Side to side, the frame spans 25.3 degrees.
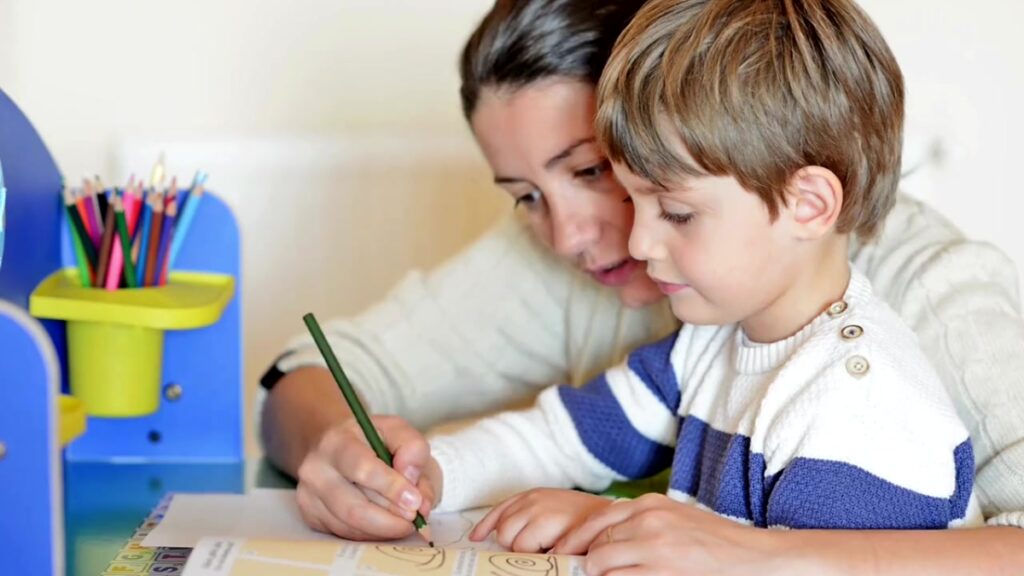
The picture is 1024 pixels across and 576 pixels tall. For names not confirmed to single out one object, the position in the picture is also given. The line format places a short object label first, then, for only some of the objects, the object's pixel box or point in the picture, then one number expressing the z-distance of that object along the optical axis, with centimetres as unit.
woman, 134
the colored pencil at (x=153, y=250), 169
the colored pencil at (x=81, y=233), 168
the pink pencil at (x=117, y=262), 167
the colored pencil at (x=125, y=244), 166
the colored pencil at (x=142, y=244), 169
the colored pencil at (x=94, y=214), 169
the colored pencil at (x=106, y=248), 167
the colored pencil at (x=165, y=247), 170
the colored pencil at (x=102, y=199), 169
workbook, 129
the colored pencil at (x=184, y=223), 171
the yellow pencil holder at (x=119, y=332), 162
